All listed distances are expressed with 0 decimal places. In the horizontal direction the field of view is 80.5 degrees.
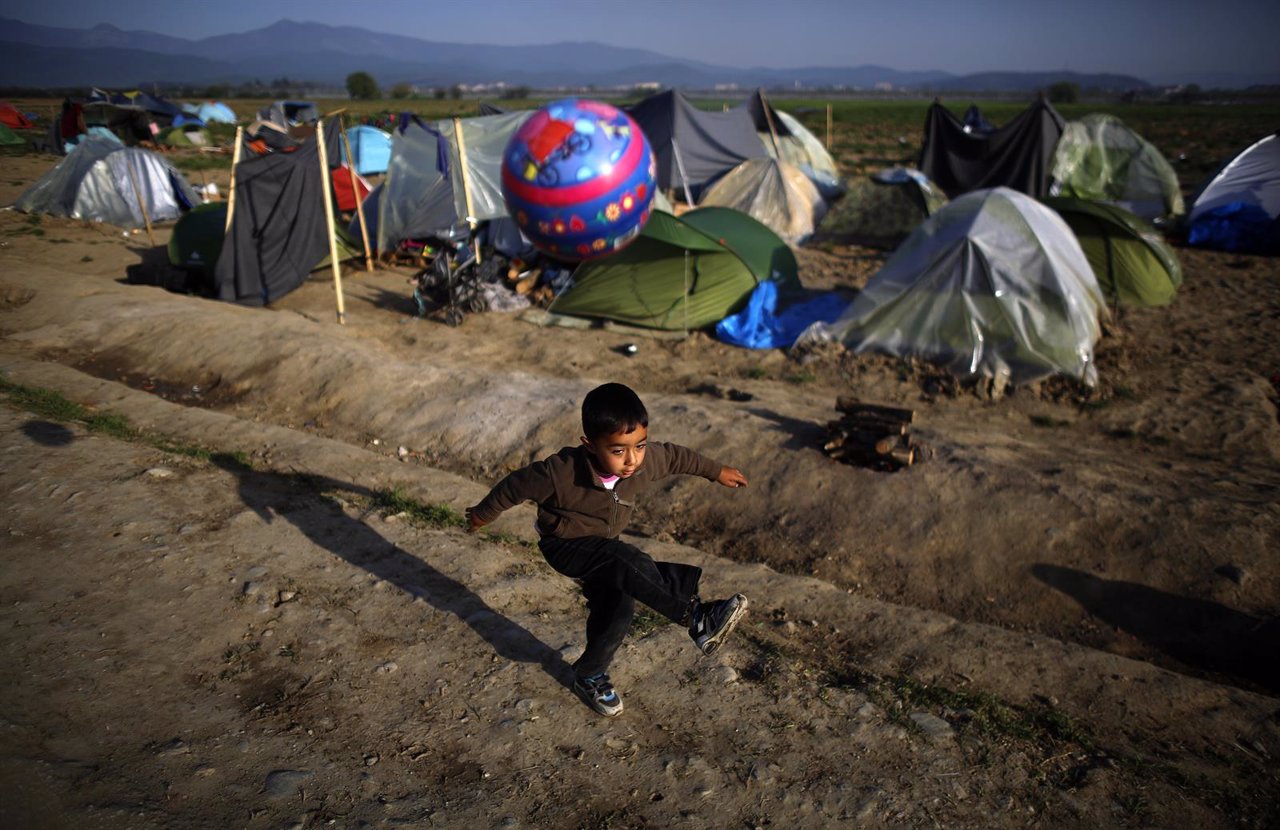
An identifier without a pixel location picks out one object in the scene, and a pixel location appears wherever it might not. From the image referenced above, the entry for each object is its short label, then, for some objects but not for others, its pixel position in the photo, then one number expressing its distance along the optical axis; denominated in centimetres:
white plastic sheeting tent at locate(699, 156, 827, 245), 1667
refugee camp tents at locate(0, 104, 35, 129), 2988
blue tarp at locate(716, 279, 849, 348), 1052
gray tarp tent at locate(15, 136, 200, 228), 1731
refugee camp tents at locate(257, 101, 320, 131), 3460
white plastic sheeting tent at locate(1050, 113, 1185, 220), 1864
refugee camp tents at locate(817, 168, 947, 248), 1614
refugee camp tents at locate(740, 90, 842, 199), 2125
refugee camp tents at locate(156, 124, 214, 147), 3073
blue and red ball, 433
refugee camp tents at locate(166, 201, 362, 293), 1284
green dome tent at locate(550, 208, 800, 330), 1087
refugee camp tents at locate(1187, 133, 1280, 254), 1487
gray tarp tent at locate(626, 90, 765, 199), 1980
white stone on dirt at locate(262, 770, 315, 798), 301
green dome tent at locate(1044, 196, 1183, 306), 1171
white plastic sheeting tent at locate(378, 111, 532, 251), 1476
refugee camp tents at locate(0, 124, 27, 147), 2634
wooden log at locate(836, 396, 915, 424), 684
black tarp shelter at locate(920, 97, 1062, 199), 1867
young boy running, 333
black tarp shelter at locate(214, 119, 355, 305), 1214
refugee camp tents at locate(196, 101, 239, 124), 3917
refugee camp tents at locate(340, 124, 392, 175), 2428
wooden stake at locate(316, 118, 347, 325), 1090
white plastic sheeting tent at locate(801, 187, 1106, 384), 888
